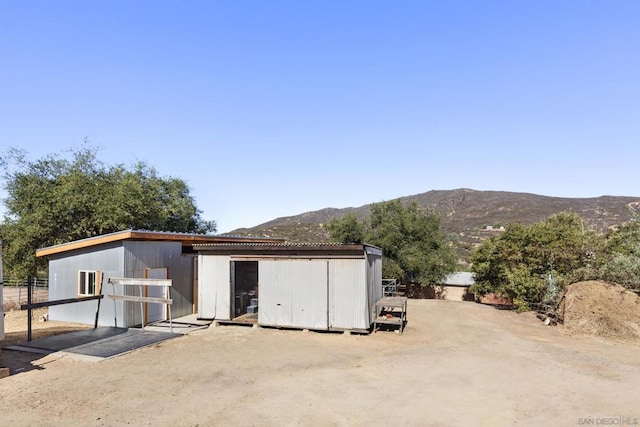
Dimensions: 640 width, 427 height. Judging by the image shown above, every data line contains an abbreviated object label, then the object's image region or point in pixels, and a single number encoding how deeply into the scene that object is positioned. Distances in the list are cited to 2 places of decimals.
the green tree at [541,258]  18.98
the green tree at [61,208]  21.52
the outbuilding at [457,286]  29.62
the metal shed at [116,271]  14.49
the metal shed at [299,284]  13.70
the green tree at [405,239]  28.08
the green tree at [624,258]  16.27
